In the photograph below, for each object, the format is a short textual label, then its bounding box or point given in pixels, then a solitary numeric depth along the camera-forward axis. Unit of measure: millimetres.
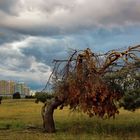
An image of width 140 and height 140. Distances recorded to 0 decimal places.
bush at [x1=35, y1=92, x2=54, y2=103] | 15225
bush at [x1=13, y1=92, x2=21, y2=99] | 57366
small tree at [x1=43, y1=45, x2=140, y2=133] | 13361
